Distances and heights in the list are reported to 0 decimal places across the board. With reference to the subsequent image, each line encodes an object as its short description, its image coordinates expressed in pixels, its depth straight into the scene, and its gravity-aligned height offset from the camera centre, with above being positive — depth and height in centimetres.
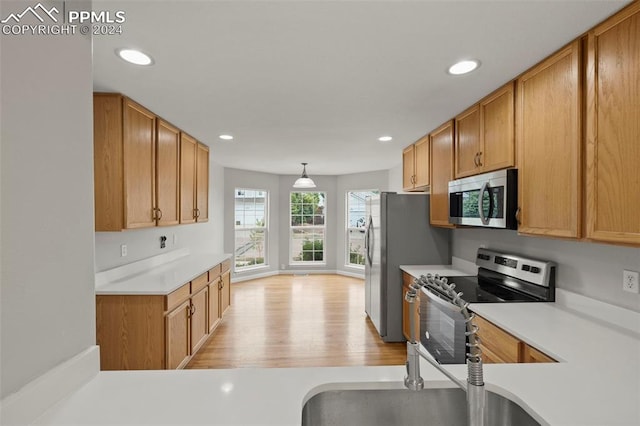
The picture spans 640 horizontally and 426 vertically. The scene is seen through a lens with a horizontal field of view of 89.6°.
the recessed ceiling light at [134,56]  171 +86
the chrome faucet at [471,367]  84 -42
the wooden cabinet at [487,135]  214 +57
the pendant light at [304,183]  554 +50
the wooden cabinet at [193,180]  353 +38
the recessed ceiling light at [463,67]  185 +85
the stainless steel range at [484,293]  217 -62
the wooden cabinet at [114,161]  238 +38
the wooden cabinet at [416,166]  359 +55
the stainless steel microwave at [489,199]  206 +8
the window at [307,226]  728 -33
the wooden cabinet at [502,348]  154 -72
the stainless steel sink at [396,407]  105 -65
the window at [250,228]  652 -33
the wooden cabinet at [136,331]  237 -88
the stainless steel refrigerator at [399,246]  360 -40
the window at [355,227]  691 -34
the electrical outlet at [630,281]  163 -37
